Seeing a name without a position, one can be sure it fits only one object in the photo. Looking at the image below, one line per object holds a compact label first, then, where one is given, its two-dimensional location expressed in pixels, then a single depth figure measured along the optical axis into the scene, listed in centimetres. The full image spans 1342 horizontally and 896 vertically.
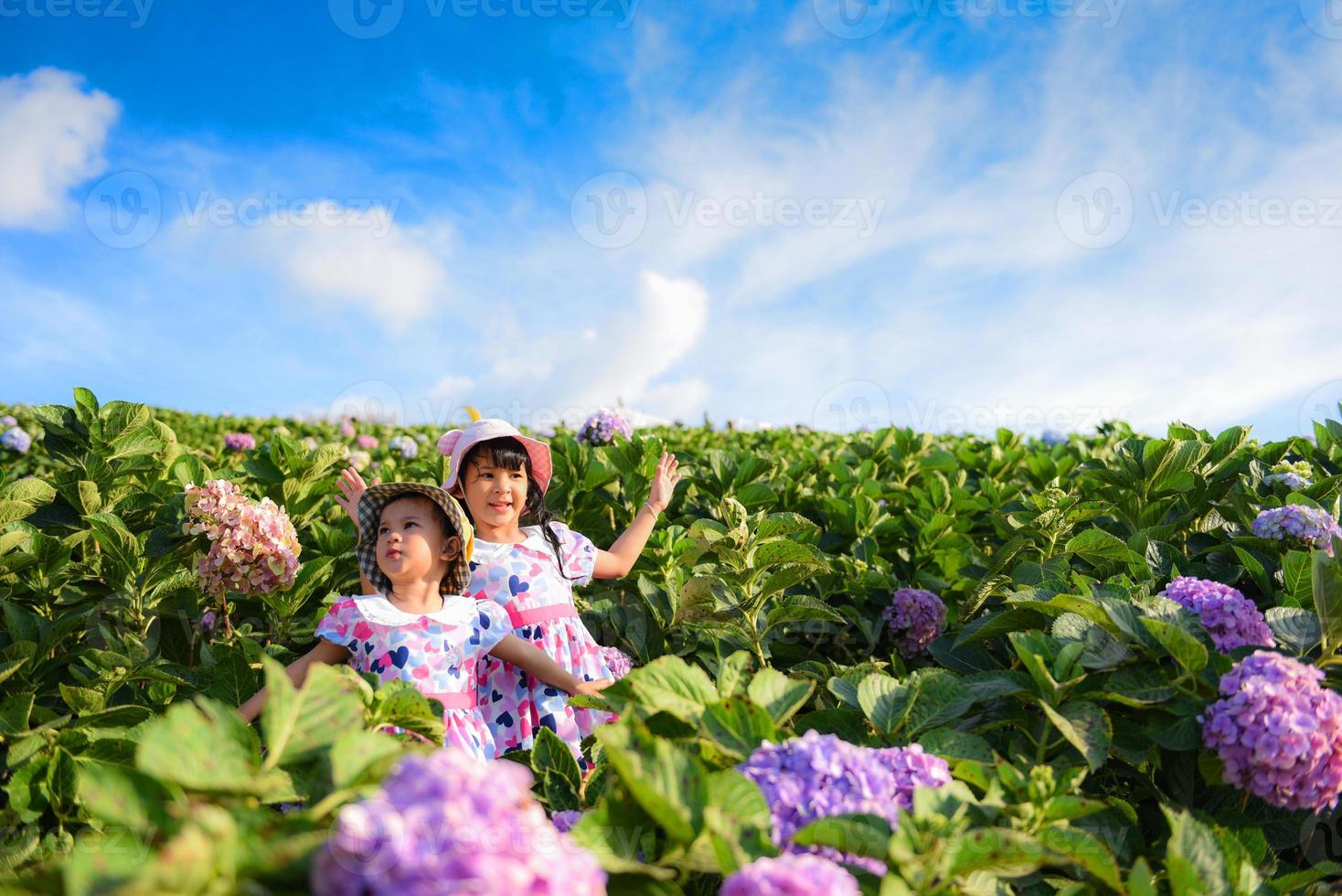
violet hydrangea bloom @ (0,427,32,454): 774
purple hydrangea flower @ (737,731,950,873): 126
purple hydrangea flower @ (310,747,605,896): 78
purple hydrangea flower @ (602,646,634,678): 308
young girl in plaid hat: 246
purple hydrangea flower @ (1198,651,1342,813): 160
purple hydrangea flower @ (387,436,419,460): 689
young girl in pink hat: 281
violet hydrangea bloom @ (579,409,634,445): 493
